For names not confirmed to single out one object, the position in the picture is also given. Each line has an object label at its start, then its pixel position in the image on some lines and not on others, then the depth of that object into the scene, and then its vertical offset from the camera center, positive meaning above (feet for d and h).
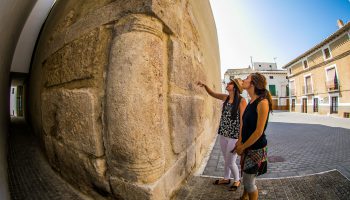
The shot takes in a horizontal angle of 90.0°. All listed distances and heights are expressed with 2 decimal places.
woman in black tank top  5.22 -1.11
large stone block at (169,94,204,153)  6.07 -0.82
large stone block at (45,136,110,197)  5.31 -2.30
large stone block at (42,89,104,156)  5.28 -0.67
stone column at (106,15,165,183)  4.65 -0.05
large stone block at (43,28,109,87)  5.42 +1.47
